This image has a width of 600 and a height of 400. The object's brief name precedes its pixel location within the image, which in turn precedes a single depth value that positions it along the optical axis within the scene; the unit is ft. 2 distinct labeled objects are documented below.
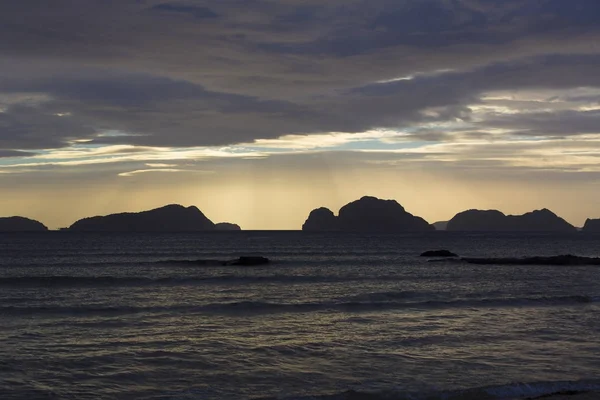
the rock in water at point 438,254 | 312.71
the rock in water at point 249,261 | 254.06
